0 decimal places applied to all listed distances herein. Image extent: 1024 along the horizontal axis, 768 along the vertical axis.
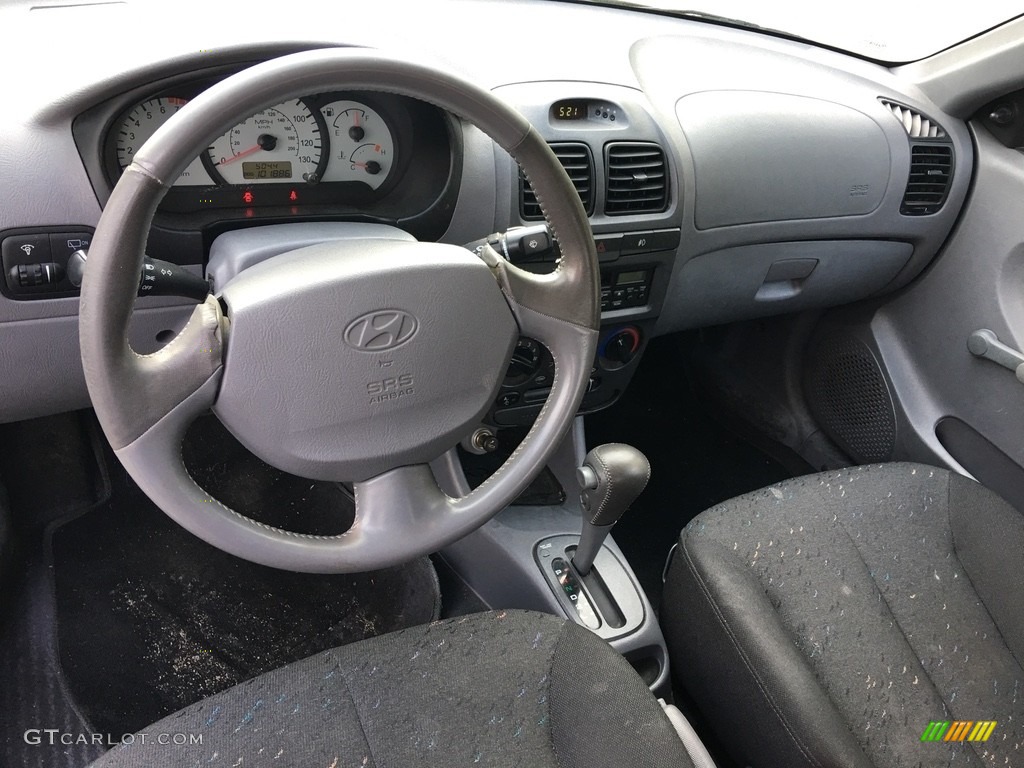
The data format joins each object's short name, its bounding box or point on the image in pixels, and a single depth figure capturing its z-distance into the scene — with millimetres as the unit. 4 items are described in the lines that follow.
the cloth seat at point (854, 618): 991
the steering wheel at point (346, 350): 665
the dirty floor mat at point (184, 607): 1415
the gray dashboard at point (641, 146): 915
